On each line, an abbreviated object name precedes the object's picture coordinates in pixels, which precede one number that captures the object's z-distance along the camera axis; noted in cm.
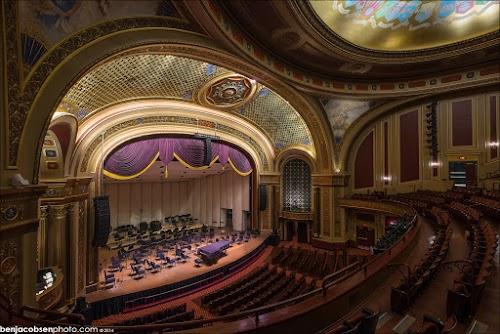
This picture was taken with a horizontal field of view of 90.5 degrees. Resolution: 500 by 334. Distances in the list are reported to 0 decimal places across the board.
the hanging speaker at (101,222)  770
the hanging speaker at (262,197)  1380
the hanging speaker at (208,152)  1094
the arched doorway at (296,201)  1350
